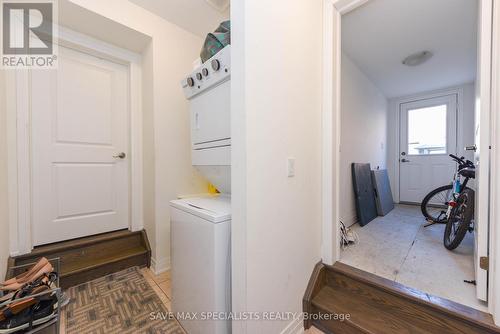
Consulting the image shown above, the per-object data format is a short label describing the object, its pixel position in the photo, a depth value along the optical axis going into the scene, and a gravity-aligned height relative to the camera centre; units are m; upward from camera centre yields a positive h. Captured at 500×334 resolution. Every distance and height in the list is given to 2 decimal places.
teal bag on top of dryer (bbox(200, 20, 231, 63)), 1.20 +0.78
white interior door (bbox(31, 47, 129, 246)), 1.64 +0.15
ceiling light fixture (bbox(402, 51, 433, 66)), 2.41 +1.36
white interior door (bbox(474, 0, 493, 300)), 0.95 +0.14
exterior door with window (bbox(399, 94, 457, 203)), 3.44 +0.35
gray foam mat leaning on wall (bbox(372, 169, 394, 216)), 2.91 -0.45
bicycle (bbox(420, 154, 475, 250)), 1.58 -0.49
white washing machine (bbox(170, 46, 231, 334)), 0.97 -0.32
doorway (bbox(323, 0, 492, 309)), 0.96 +0.40
